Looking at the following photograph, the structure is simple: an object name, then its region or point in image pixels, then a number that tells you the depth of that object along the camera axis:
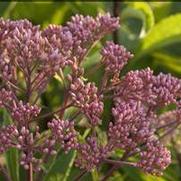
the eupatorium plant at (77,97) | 0.92
